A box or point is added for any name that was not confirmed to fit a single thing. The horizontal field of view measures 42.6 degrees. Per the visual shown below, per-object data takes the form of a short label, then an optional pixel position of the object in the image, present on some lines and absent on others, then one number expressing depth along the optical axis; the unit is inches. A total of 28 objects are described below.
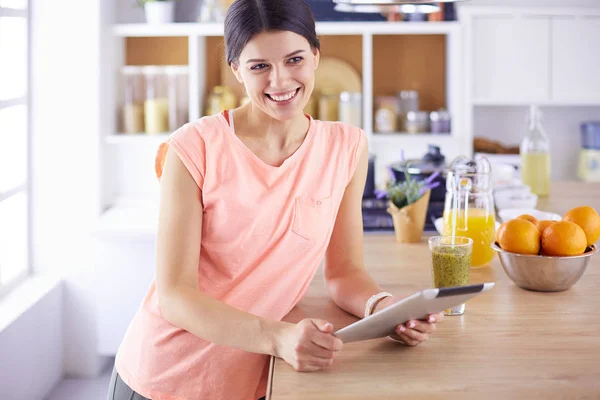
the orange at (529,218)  66.2
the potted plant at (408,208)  85.5
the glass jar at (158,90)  166.7
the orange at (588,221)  66.1
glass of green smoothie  59.9
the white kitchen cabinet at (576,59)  165.8
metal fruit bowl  62.2
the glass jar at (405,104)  171.5
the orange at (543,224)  63.7
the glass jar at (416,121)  167.8
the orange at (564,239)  61.4
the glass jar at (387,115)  168.2
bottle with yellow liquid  114.2
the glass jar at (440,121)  166.2
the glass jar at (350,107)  165.9
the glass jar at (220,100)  166.4
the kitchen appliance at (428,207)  97.3
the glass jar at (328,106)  167.8
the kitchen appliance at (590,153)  174.1
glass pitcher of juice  72.9
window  130.5
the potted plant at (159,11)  162.6
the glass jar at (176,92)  167.5
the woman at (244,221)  56.0
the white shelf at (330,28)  161.6
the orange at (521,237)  63.1
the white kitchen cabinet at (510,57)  164.4
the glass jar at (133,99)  166.1
